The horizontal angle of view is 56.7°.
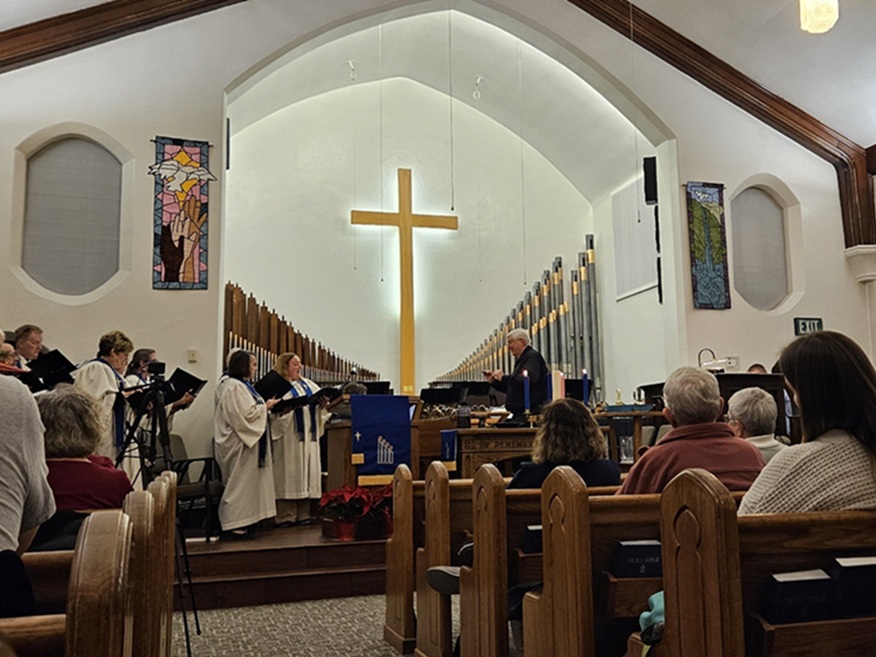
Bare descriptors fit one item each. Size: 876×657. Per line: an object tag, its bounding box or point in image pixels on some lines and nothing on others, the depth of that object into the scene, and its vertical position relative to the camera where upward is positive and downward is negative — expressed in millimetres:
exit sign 8711 +917
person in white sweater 1756 -70
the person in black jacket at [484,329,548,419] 6285 +297
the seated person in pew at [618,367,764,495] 2469 -108
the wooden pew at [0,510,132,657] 895 -208
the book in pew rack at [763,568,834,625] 1591 -369
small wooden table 6562 -93
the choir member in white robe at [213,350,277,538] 5667 -187
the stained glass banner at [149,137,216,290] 6906 +1787
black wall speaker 8688 +2434
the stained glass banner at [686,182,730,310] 8414 +1704
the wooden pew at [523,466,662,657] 2016 -366
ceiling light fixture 5348 +2600
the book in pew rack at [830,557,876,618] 1617 -356
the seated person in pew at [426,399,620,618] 3033 -140
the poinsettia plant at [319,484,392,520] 5223 -548
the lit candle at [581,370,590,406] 5818 +179
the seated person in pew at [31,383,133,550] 2568 -106
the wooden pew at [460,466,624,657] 2570 -462
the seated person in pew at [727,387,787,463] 3312 -31
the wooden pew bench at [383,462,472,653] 3262 -546
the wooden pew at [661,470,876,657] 1486 -296
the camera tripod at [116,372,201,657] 4121 -57
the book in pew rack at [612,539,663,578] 2076 -373
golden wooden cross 10156 +2018
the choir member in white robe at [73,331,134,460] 5477 +292
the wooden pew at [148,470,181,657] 2375 -419
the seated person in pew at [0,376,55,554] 1754 -97
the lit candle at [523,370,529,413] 5479 +168
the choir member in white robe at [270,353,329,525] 6160 -337
